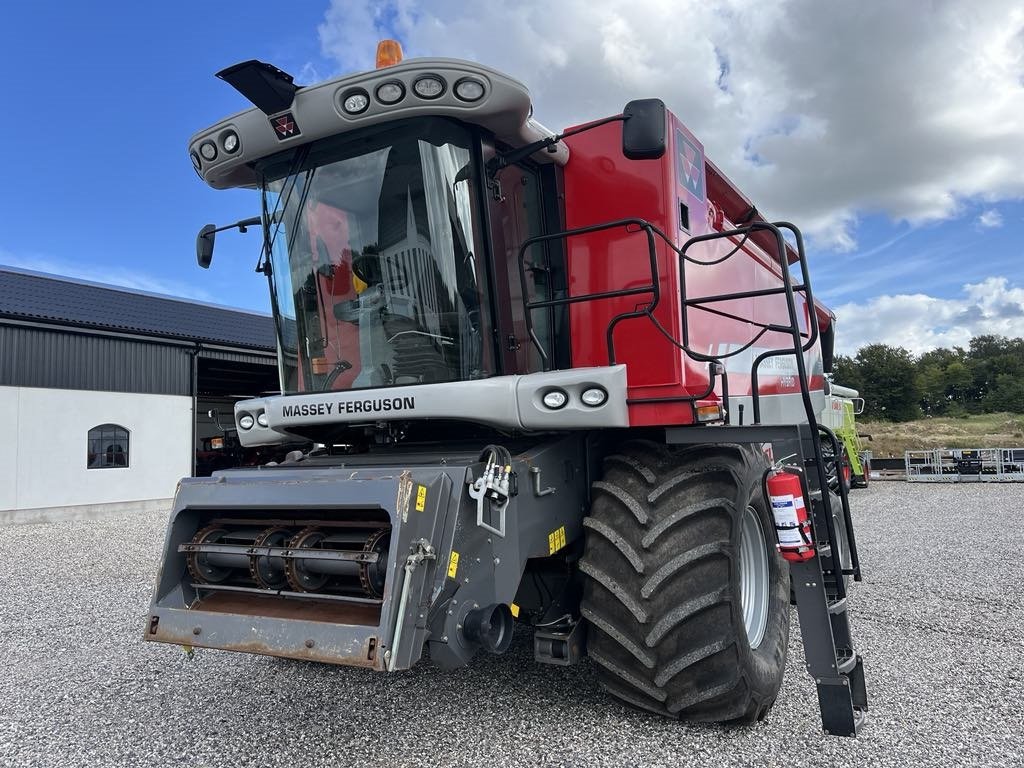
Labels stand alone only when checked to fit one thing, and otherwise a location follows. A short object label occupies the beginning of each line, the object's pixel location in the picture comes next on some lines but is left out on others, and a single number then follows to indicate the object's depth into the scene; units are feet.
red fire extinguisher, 10.46
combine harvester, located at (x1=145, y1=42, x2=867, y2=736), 10.19
